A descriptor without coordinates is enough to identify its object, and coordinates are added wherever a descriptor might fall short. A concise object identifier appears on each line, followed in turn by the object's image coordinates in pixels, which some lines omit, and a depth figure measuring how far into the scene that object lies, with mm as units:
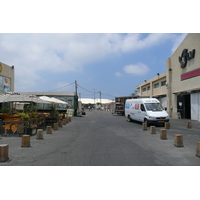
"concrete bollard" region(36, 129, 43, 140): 9219
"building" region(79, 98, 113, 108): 109488
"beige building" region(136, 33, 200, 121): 19469
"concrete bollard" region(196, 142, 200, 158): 6125
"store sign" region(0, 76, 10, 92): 22488
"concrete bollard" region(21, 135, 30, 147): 7516
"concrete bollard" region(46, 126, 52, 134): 11078
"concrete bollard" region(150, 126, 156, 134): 10881
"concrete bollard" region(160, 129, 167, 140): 9156
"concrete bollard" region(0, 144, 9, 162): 5539
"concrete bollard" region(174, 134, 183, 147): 7570
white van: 14047
